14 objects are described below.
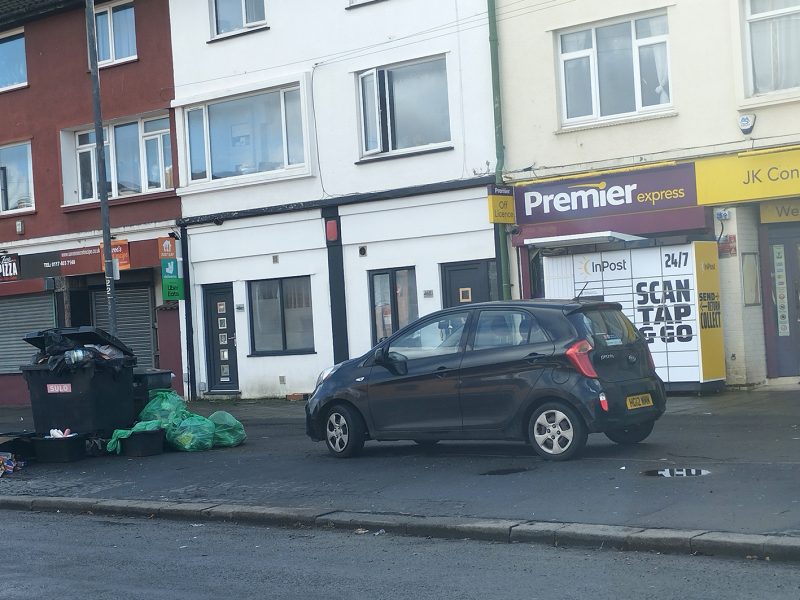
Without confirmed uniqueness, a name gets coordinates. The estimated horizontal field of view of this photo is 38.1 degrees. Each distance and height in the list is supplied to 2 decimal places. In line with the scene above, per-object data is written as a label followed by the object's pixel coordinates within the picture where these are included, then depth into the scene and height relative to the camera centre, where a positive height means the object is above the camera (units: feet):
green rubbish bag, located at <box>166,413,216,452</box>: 48.75 -5.20
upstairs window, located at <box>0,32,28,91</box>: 91.30 +20.75
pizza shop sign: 91.15 +4.47
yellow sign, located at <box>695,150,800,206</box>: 56.49 +4.90
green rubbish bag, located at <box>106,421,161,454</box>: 48.39 -4.95
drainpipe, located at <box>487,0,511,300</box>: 65.67 +8.33
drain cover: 34.02 -5.69
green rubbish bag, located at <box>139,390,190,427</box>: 49.98 -4.12
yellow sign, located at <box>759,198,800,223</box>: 58.85 +3.20
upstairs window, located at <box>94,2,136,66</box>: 84.38 +20.66
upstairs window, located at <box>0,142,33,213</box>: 91.50 +11.58
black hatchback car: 37.29 -2.97
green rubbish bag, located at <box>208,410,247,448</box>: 49.96 -5.25
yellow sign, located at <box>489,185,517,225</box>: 64.75 +4.90
